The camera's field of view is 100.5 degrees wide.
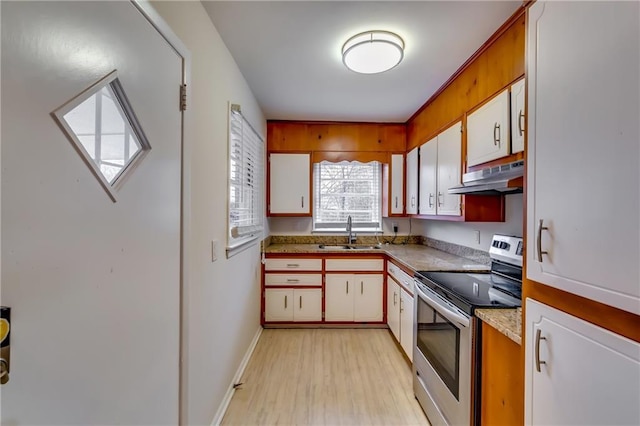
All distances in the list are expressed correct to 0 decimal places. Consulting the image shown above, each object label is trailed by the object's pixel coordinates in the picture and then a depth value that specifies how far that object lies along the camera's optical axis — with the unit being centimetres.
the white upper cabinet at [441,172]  220
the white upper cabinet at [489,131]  163
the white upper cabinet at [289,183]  336
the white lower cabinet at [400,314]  228
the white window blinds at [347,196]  368
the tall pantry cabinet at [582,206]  63
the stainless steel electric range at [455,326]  132
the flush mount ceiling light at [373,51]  168
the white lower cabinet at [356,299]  304
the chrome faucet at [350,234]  352
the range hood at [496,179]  133
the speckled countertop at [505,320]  105
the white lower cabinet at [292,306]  305
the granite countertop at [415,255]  211
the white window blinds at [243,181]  197
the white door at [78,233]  54
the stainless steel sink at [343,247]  331
